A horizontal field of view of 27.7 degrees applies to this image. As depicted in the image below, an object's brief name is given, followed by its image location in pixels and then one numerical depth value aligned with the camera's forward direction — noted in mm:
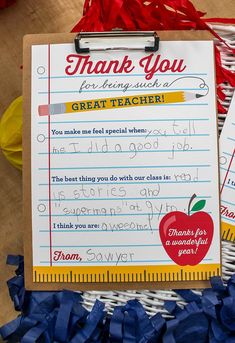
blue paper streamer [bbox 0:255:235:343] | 546
